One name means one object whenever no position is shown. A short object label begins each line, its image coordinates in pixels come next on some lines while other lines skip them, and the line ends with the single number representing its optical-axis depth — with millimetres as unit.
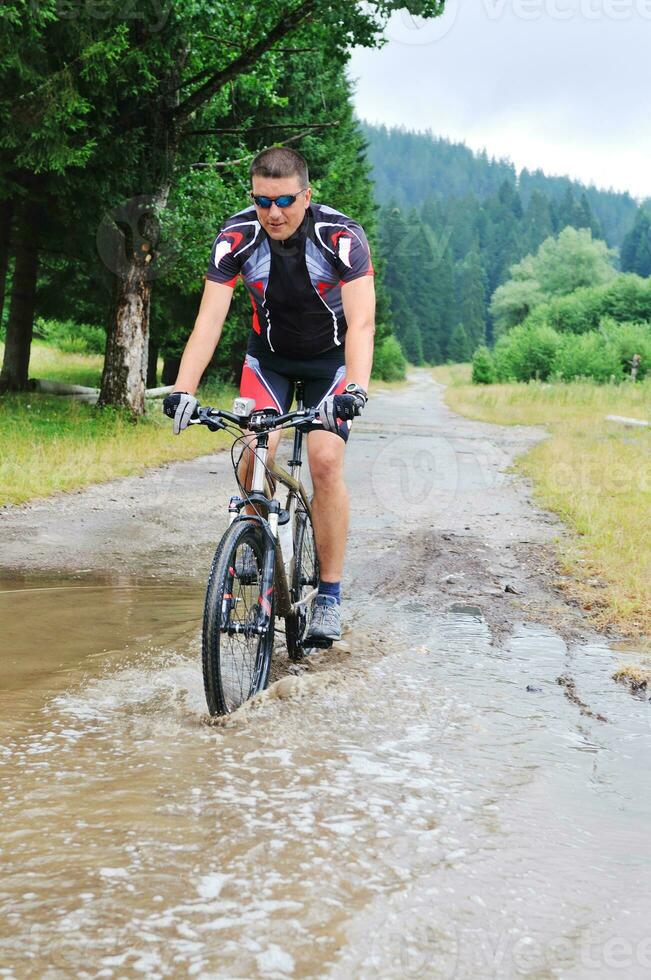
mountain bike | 3617
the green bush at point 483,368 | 69562
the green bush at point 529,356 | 60781
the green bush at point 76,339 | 41500
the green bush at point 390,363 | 78562
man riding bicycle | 4203
